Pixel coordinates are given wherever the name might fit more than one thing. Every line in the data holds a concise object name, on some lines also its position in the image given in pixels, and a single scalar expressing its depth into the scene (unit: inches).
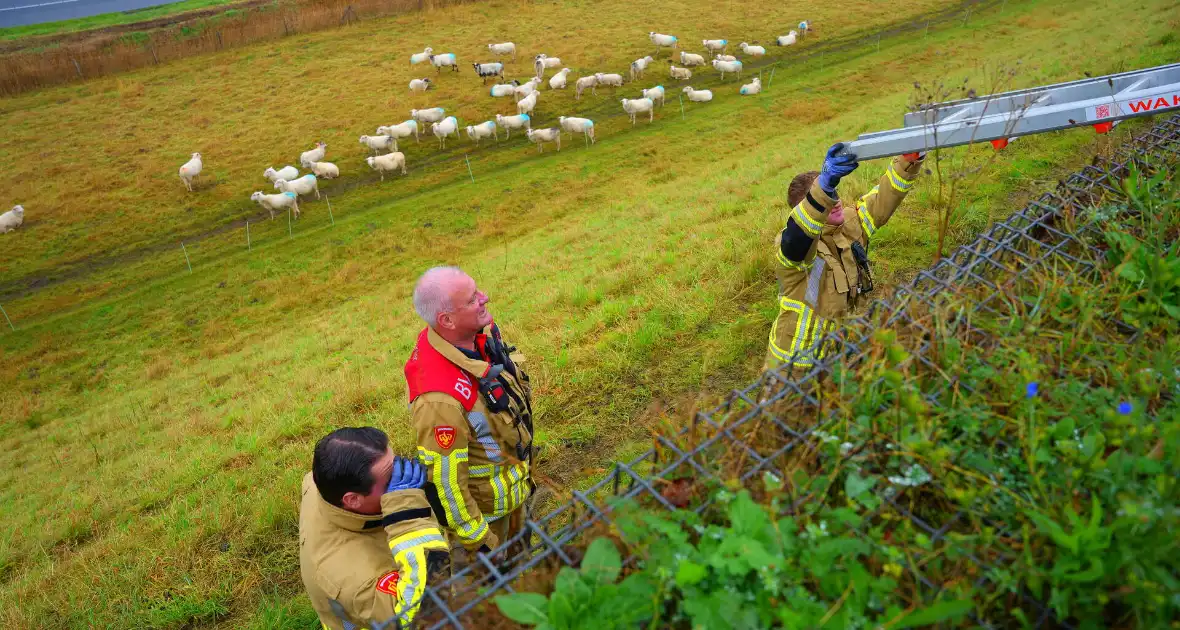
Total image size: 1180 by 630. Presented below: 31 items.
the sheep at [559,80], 1049.5
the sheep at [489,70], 1106.1
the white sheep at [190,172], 835.4
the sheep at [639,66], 1067.9
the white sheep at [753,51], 1132.5
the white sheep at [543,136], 871.1
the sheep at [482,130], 906.7
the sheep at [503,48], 1173.1
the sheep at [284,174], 822.5
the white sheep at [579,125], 885.8
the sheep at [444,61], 1141.1
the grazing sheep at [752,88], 962.7
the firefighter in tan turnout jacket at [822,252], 168.7
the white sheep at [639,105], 919.5
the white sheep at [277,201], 768.3
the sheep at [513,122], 916.6
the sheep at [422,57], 1183.9
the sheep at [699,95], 968.9
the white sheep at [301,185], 790.5
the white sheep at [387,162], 838.5
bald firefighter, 150.4
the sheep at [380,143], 884.6
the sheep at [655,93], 954.4
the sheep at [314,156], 852.6
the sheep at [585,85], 1021.8
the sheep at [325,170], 840.3
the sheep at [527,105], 968.3
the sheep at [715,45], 1148.5
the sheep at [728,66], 1055.0
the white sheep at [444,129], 918.4
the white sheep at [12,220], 772.0
